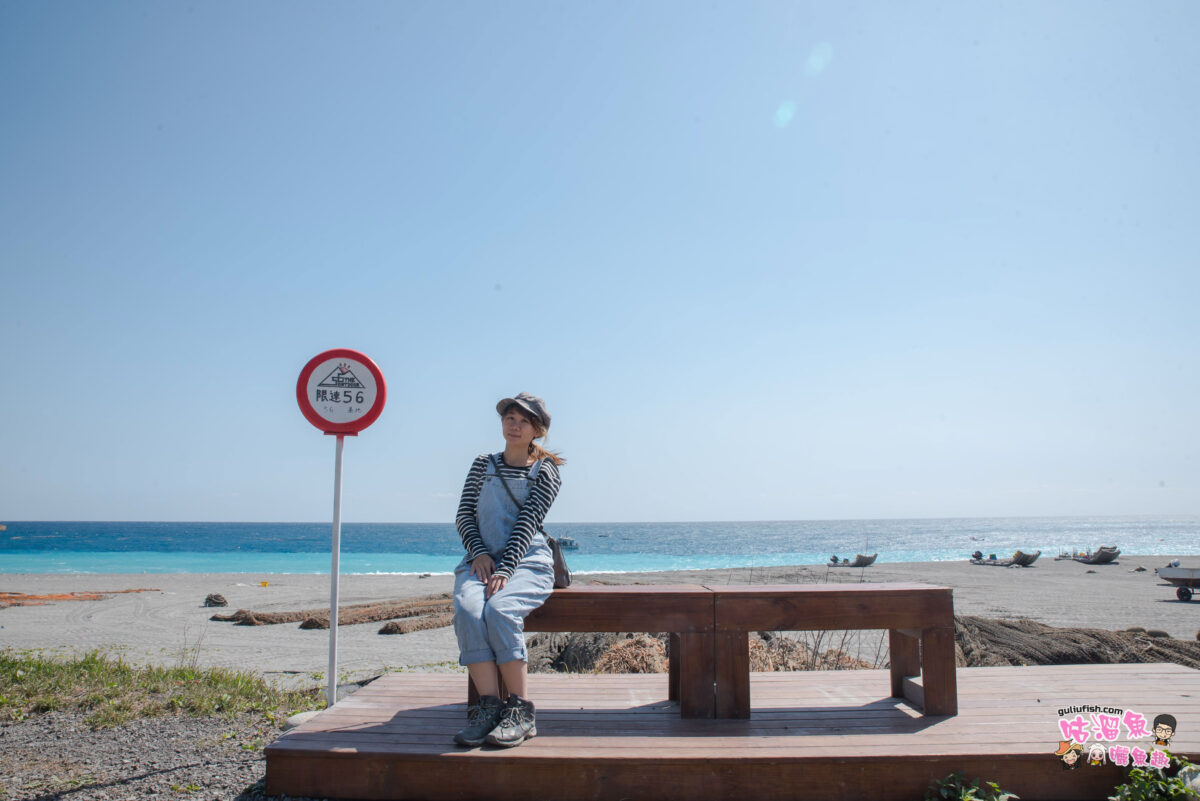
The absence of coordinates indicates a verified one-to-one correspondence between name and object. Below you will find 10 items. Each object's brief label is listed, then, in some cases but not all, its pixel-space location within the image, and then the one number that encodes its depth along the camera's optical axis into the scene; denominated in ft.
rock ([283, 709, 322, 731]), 13.37
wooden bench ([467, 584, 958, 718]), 11.43
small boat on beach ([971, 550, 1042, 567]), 94.94
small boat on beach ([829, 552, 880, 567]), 102.74
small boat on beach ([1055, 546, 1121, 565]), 98.50
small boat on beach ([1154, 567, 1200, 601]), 51.49
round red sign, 14.57
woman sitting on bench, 10.39
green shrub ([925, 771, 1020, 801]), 9.22
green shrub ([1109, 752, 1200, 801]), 8.90
